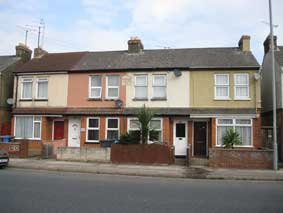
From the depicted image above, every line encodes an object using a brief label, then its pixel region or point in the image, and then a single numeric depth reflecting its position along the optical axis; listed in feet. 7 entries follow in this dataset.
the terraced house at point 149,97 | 55.83
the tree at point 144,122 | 48.26
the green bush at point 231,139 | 47.24
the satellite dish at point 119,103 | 59.26
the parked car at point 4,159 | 43.21
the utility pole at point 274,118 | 42.61
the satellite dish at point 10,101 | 65.67
